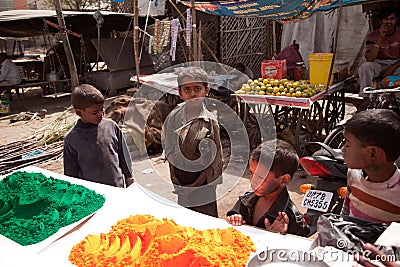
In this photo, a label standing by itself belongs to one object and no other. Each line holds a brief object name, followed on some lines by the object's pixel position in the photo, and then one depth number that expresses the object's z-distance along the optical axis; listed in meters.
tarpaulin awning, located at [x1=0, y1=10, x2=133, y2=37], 7.45
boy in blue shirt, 1.97
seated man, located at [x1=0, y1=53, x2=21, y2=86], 7.55
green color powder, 1.29
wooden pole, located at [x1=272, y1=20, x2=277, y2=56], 6.70
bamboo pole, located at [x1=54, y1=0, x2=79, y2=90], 5.33
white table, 1.15
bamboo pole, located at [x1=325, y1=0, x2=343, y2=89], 3.31
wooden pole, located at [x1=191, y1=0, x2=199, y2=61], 4.12
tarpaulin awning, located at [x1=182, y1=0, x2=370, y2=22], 3.94
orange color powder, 1.05
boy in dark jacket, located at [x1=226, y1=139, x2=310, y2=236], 1.49
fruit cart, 3.69
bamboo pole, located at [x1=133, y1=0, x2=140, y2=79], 4.05
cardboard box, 4.25
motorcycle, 2.06
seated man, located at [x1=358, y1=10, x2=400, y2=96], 4.15
